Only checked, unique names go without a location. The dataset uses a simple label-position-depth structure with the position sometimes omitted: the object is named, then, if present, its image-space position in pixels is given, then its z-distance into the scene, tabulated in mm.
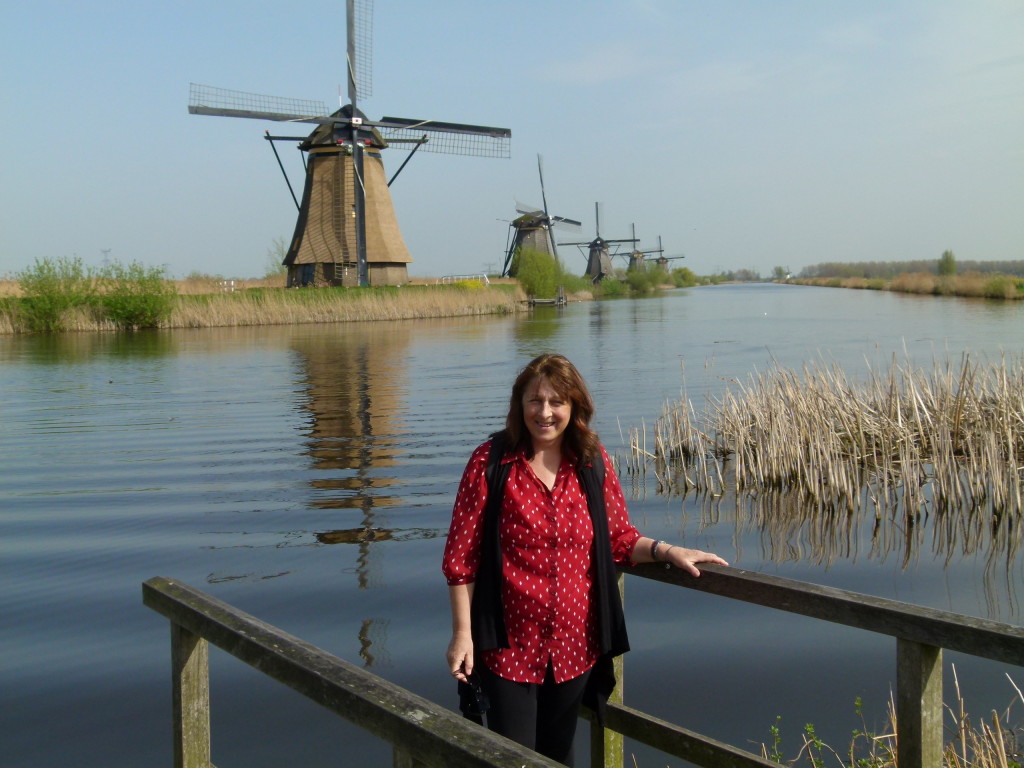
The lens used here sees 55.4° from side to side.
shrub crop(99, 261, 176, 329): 31984
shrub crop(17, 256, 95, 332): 30953
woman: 2383
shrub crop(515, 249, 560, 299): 51094
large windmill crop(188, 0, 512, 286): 35000
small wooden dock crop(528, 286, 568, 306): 50909
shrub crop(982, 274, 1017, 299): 39438
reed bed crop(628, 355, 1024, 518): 6598
